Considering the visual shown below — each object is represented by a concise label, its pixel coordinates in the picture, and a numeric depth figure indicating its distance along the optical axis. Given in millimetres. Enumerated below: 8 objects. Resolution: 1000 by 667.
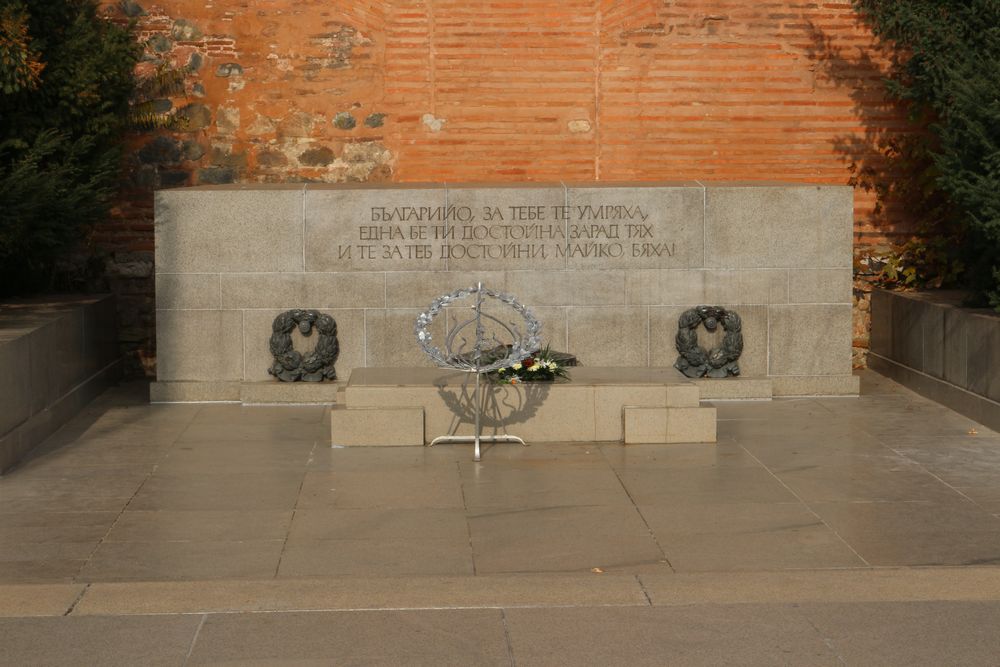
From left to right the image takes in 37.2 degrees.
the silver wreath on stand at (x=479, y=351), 11219
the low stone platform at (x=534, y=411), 11719
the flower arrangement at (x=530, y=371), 11969
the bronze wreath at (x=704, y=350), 14086
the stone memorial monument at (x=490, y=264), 14172
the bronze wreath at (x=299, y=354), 13992
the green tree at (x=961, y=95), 12773
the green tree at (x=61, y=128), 13688
